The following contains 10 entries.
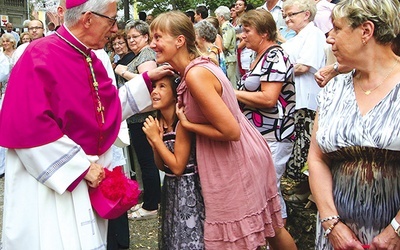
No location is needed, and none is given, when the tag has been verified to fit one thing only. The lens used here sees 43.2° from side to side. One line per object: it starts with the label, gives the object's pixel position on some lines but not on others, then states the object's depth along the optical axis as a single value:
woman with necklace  2.29
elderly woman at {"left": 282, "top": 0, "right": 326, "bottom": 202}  4.89
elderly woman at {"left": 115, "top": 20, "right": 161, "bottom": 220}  5.25
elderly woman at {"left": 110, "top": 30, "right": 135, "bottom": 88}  5.82
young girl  3.07
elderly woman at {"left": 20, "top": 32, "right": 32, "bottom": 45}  8.42
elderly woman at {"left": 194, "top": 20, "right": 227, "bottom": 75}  6.08
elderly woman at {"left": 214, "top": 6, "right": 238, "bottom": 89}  9.06
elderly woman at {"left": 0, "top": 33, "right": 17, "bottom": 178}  8.48
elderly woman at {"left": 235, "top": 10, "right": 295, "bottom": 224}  3.97
